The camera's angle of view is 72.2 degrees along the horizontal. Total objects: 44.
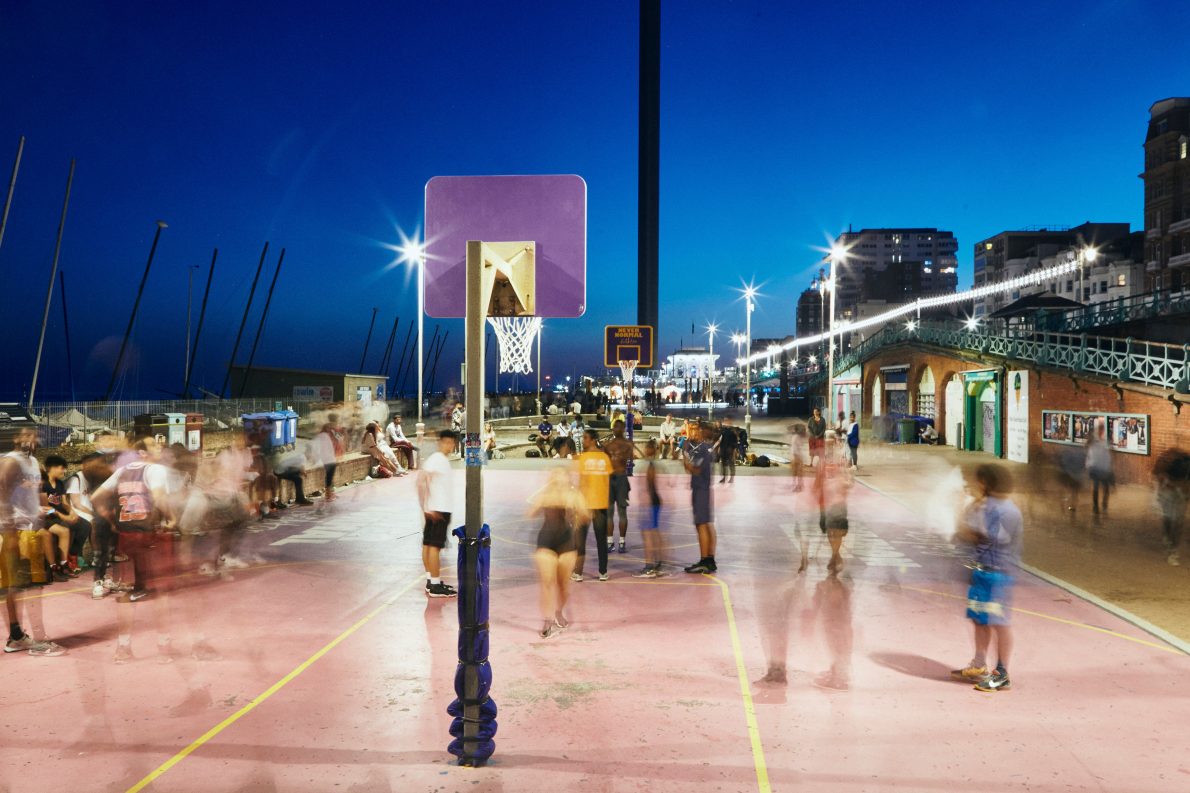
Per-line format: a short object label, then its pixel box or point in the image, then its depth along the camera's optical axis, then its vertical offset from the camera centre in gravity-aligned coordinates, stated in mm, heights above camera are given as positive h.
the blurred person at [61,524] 10703 -1666
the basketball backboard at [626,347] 27922 +1892
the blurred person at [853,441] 24828 -1240
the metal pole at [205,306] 62481 +7656
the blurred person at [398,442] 25012 -1281
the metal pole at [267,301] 69725 +9273
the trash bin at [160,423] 22344 -636
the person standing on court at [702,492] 11242 -1255
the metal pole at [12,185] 38375 +10237
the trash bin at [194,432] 24102 -936
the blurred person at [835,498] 10719 -1288
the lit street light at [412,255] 25453 +4810
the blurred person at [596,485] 10633 -1096
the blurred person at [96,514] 9945 -1481
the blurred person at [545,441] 31312 -1552
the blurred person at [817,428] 22328 -765
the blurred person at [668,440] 29812 -1430
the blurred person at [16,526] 7742 -1230
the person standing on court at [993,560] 6832 -1335
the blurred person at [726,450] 22562 -1368
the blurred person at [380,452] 23469 -1497
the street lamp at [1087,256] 36359 +6557
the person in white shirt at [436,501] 9836 -1220
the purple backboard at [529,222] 7117 +1580
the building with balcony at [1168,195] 51781 +13473
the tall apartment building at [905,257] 180625 +32351
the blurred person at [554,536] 8562 -1429
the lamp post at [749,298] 44528 +5807
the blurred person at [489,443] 27250 -1416
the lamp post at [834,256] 28556 +5327
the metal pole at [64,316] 71169 +7367
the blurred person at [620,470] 11836 -1031
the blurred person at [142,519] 7898 -1190
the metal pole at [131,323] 53959 +5193
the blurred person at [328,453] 18405 -1207
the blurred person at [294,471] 17719 -1526
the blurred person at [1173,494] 12578 -1439
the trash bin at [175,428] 23125 -796
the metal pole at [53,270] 42288 +7047
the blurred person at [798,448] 18234 -1089
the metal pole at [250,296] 63878 +8822
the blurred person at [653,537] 11430 -1992
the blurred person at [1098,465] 15969 -1254
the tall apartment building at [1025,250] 91938 +19195
